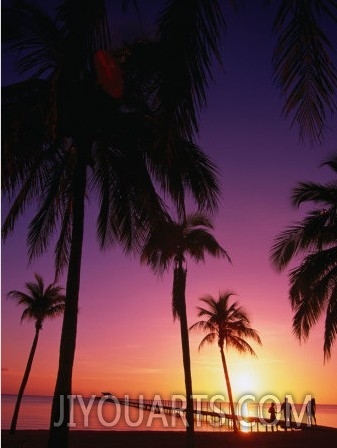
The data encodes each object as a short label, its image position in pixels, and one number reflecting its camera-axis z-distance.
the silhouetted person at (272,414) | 33.32
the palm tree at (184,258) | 20.47
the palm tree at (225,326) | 34.03
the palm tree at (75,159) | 9.99
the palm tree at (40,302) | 34.62
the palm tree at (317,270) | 15.12
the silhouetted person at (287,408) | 32.38
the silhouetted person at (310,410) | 32.57
